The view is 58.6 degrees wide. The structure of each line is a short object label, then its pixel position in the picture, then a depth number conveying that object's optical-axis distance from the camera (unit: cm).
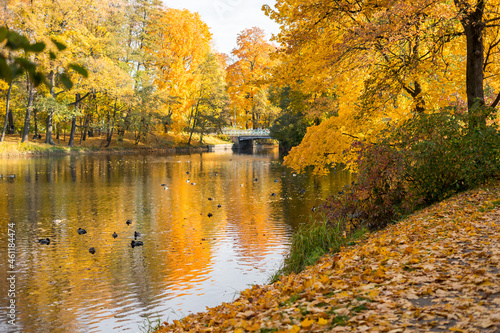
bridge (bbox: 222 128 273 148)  6318
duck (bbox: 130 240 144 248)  1101
